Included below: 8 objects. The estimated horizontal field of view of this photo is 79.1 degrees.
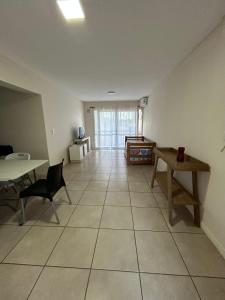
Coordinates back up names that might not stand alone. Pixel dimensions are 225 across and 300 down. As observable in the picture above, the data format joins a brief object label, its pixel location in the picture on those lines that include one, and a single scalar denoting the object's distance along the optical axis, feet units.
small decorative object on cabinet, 5.74
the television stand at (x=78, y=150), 14.88
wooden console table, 5.13
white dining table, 5.59
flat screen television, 17.02
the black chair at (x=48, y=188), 5.75
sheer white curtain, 20.86
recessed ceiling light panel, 3.71
